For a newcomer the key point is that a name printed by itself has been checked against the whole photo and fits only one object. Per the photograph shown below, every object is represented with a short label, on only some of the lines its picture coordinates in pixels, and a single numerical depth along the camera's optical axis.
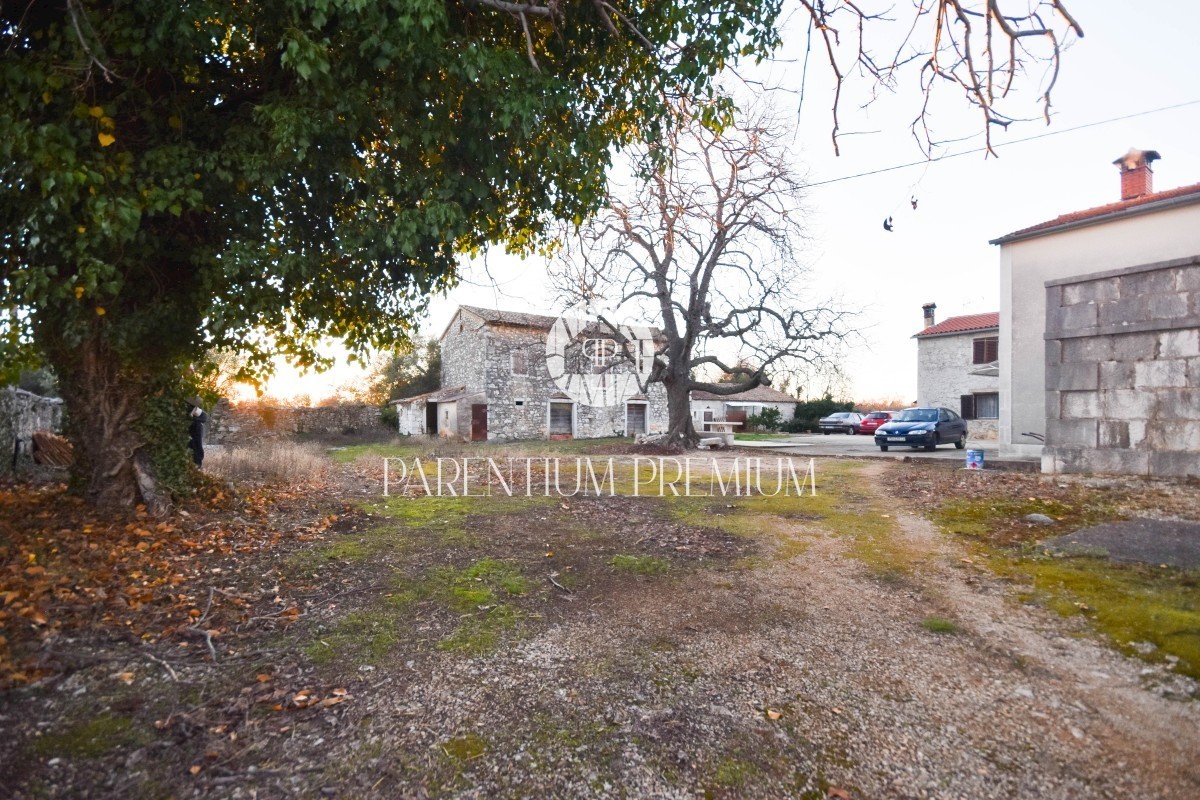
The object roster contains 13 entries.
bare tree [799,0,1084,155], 3.43
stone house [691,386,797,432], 37.88
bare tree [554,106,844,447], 14.04
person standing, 9.79
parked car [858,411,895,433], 31.92
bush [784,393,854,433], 36.66
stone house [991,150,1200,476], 7.33
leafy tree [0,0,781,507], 3.97
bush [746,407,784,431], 36.53
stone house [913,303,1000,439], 25.83
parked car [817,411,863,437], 33.03
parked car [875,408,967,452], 18.70
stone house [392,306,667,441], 25.41
